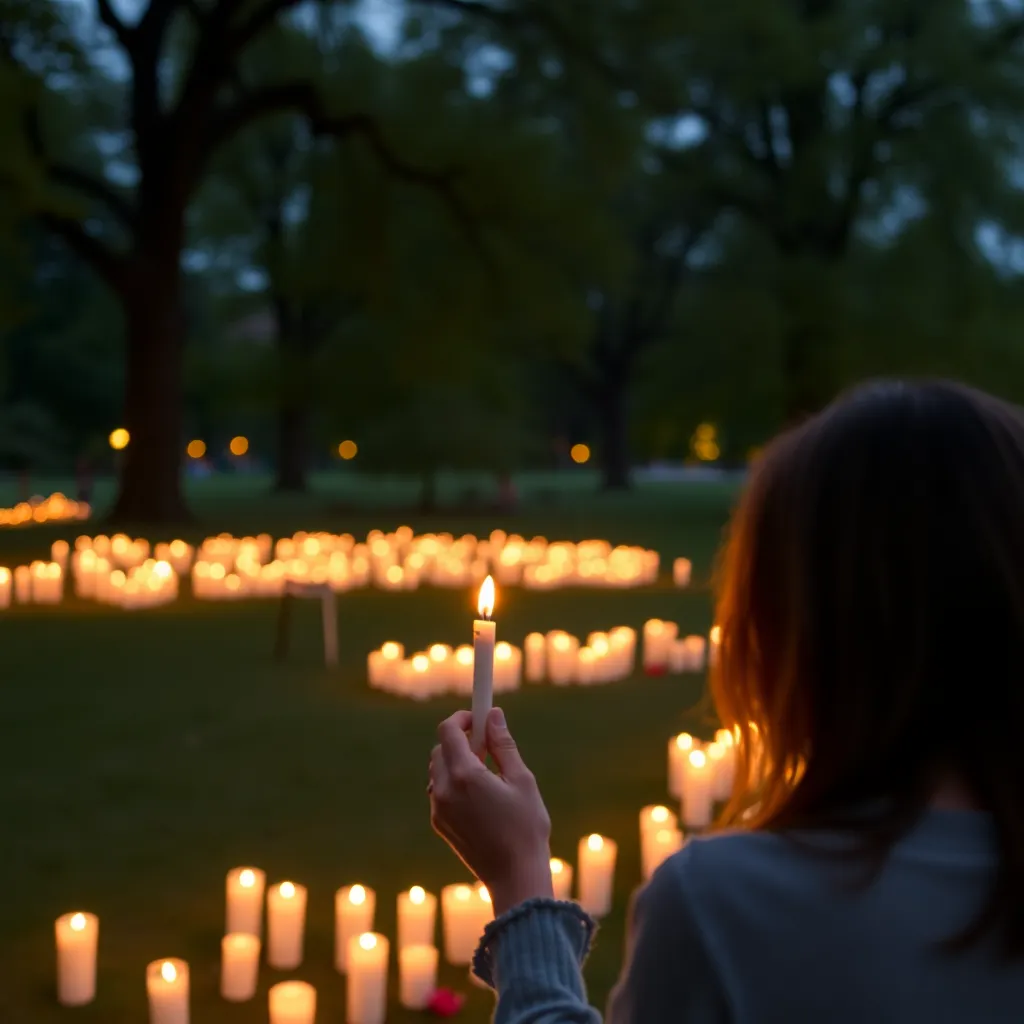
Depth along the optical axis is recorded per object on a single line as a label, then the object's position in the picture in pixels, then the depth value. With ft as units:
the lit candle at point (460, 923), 11.88
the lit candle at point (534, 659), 25.75
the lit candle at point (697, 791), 16.26
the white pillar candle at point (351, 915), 11.77
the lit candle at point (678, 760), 17.10
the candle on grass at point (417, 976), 11.19
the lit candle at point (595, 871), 13.30
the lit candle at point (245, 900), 12.13
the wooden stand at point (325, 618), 27.17
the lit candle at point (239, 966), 11.24
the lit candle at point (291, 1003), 10.11
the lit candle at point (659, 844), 13.87
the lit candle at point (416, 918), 11.59
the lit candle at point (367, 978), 10.68
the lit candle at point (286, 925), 11.83
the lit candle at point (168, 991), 10.22
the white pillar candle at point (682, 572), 41.86
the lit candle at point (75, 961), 11.09
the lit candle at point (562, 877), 12.30
